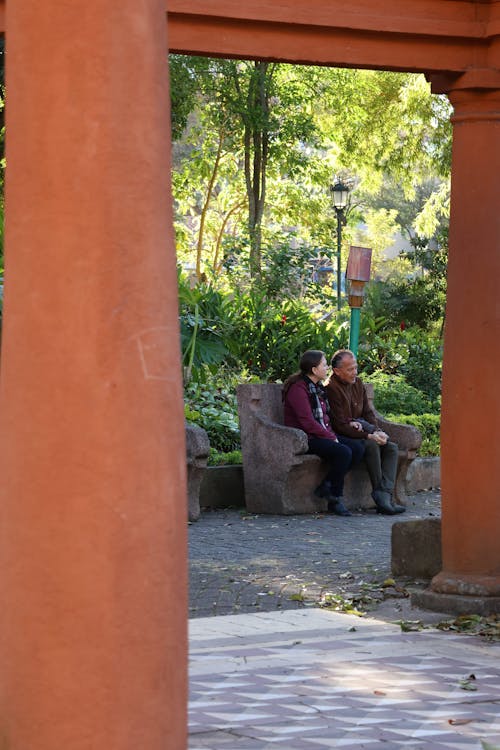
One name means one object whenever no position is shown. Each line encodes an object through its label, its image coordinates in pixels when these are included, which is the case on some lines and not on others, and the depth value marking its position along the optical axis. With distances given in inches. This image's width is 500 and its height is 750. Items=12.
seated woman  483.5
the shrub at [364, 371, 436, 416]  645.9
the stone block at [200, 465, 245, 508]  495.5
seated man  493.4
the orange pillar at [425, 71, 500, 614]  286.5
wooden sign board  586.2
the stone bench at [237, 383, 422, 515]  478.3
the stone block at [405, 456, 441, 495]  558.6
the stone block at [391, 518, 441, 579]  328.4
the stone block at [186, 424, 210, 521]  448.8
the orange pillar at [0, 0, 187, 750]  113.4
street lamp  1024.2
